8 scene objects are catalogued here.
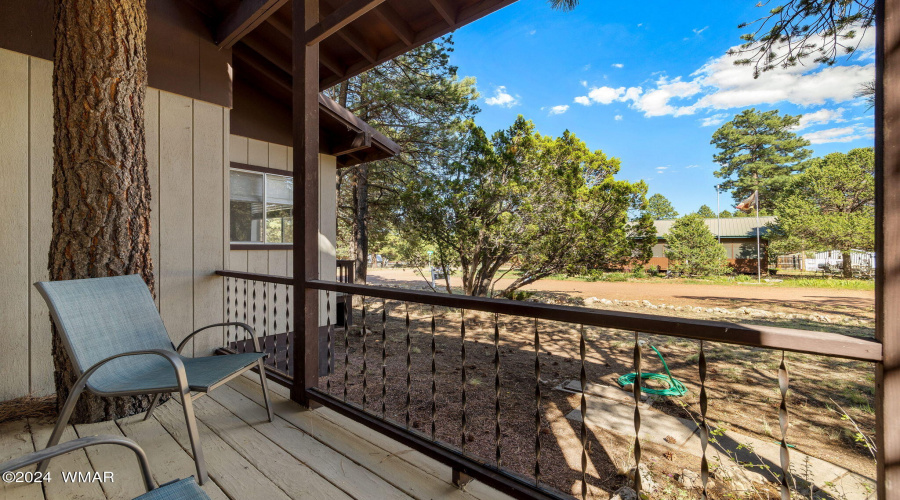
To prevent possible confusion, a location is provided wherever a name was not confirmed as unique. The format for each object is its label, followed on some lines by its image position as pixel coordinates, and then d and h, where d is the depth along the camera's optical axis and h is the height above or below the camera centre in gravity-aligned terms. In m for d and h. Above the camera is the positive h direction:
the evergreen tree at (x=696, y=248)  17.05 +0.05
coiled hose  4.34 -1.65
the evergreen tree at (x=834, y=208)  14.05 +1.71
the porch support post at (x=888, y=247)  0.83 +0.00
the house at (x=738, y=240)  20.08 +0.52
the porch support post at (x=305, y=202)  2.40 +0.31
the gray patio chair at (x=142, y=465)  0.77 -0.54
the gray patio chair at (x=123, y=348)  1.60 -0.49
